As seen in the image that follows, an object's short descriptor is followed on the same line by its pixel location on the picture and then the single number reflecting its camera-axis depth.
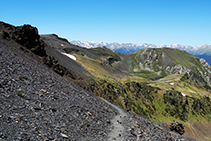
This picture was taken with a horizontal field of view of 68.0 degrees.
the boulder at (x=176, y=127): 47.69
